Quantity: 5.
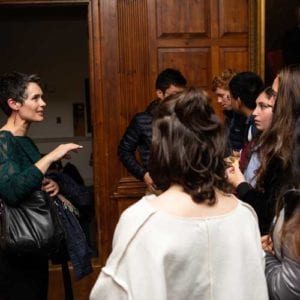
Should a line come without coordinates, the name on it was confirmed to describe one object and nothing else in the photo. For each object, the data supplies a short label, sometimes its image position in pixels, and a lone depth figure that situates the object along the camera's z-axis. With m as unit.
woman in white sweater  1.50
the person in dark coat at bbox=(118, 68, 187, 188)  4.00
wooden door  4.45
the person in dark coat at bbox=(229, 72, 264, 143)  3.49
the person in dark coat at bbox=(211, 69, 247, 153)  3.58
